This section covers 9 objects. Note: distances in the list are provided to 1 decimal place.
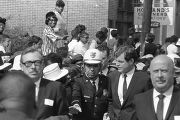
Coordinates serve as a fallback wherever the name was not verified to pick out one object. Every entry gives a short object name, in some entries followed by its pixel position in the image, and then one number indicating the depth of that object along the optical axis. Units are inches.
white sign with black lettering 775.1
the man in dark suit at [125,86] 313.6
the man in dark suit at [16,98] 146.2
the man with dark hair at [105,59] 431.8
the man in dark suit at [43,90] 258.1
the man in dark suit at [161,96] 257.1
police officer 310.7
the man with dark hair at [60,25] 530.9
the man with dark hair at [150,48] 521.0
